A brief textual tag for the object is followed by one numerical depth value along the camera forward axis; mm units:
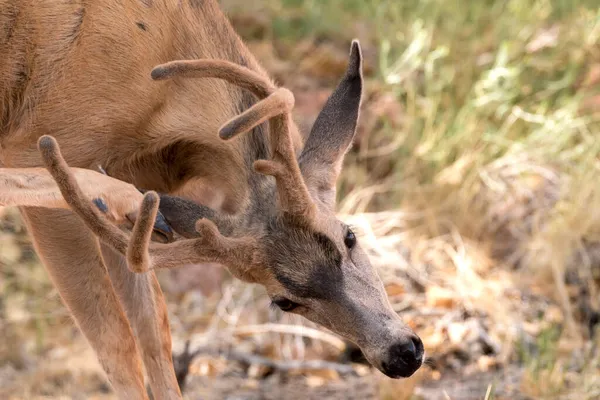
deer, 7488
